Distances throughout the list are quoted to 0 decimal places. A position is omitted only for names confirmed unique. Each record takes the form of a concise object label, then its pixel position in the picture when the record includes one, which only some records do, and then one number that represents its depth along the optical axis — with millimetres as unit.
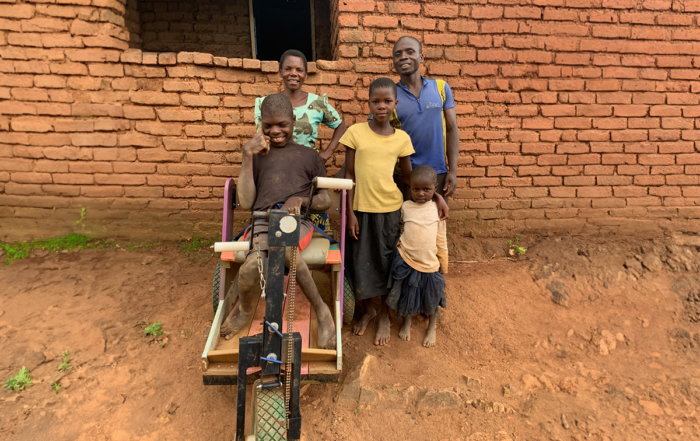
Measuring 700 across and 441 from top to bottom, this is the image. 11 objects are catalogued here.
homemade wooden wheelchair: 1656
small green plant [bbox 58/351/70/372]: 2576
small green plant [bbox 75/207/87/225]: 3826
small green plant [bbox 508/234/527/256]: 3955
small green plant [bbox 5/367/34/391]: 2418
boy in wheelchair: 2234
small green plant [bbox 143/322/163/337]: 2914
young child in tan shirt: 2762
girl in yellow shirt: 2703
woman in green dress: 2924
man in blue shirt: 2842
